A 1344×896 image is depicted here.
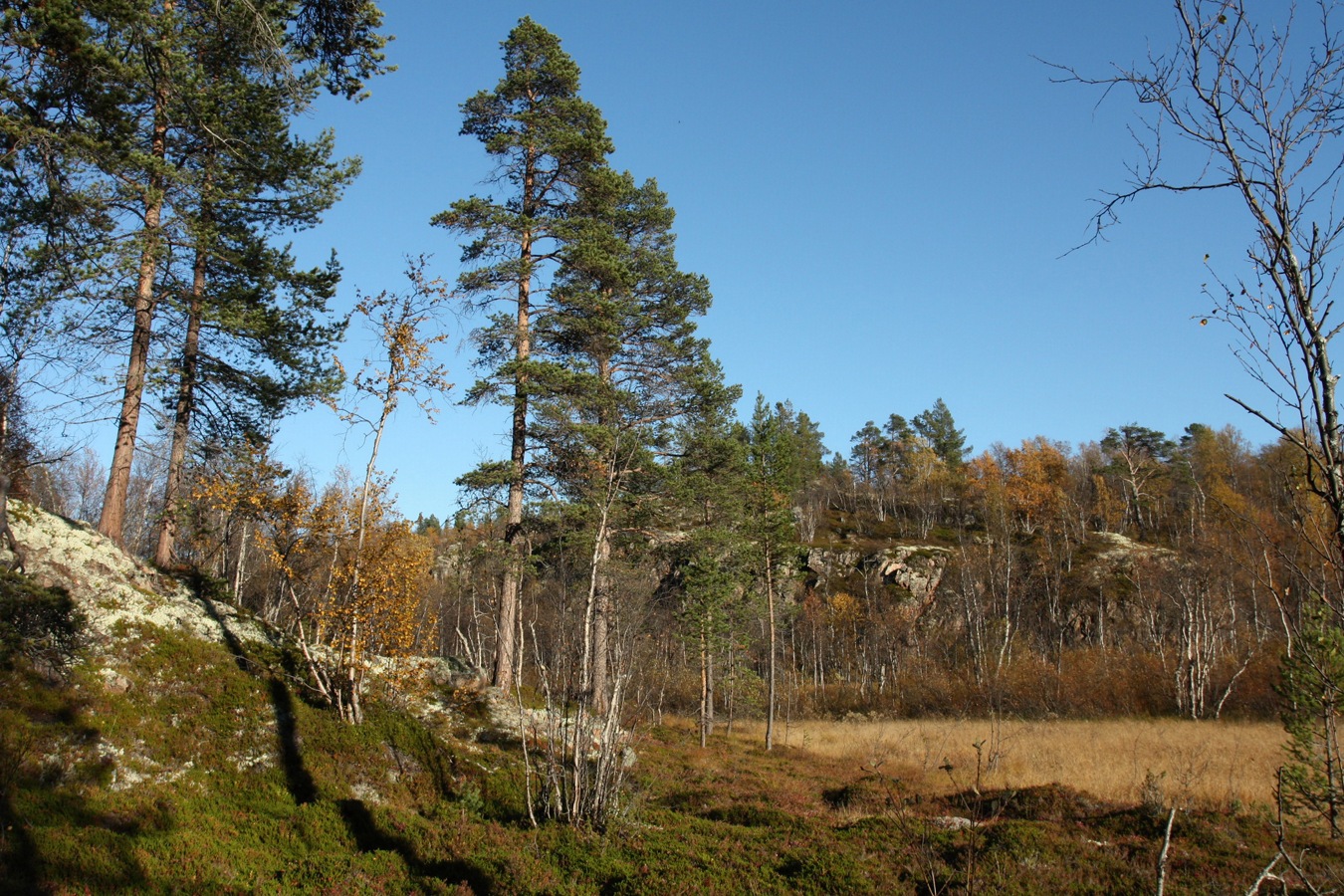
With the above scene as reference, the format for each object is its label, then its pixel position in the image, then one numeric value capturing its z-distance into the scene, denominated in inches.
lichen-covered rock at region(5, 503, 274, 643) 480.4
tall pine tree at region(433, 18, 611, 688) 754.8
